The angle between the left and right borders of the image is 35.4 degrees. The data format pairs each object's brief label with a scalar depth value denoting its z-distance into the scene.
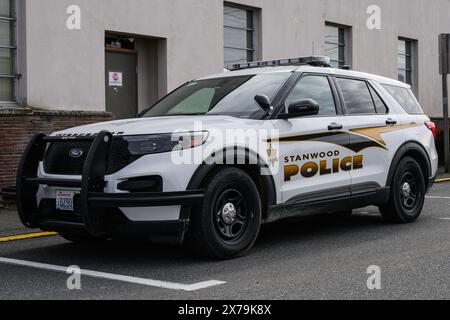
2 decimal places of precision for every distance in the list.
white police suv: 5.71
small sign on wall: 12.90
